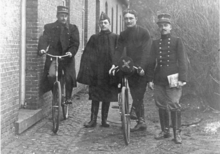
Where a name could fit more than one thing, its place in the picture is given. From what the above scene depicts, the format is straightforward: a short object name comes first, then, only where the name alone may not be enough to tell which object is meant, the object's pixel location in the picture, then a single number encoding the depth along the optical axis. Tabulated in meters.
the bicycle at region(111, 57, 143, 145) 6.22
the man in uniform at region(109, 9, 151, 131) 7.00
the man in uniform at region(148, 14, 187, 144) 6.36
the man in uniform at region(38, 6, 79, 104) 7.77
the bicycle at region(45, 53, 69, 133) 6.92
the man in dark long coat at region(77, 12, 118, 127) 7.45
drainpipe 7.77
